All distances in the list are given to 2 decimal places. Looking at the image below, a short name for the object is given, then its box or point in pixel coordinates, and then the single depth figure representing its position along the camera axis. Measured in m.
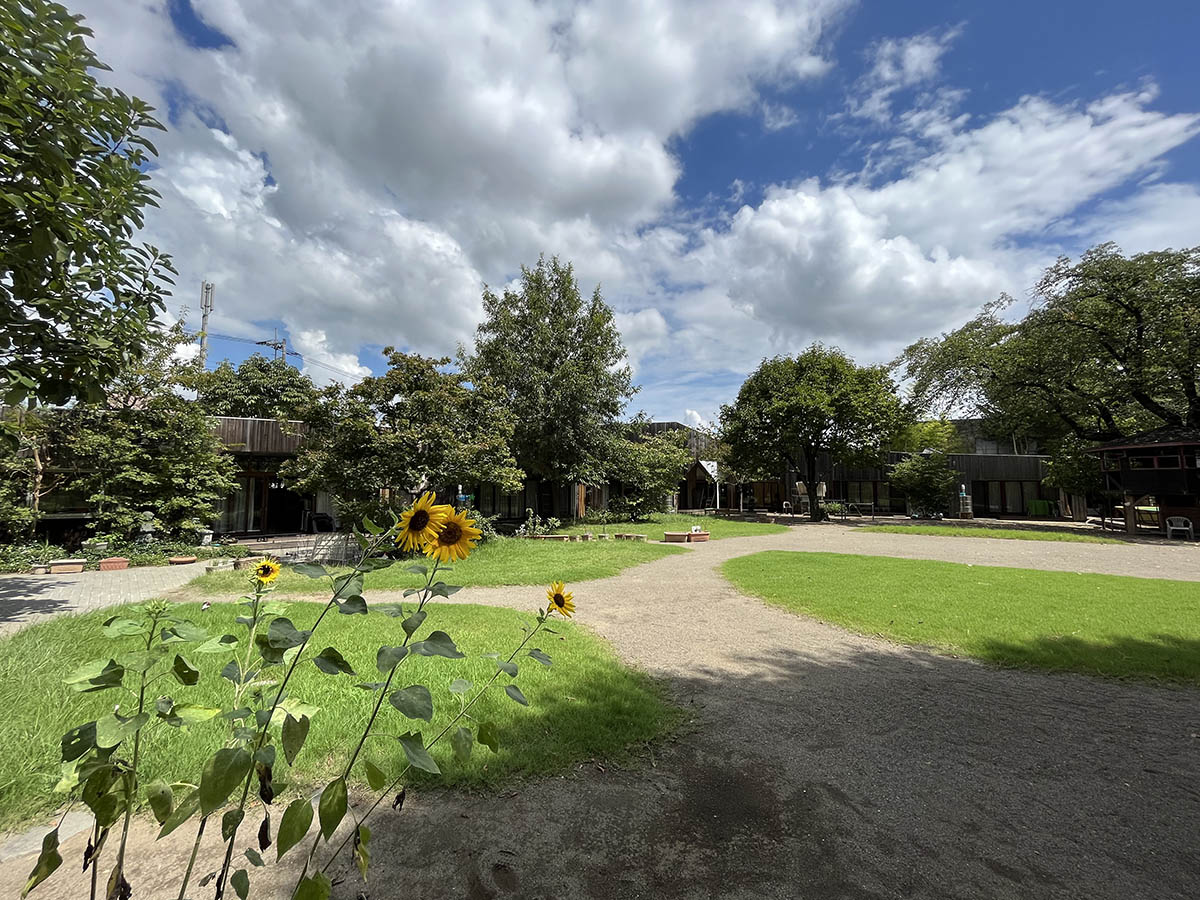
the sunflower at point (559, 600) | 1.99
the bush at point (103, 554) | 10.59
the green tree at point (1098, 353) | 18.12
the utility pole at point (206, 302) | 31.65
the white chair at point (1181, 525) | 16.59
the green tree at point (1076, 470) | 21.45
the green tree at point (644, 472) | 22.64
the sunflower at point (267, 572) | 1.93
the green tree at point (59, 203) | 2.68
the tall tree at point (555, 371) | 19.66
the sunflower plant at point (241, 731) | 1.01
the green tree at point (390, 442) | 11.57
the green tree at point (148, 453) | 11.76
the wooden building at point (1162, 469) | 16.83
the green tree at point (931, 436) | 40.66
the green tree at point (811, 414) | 24.66
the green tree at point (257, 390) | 28.34
